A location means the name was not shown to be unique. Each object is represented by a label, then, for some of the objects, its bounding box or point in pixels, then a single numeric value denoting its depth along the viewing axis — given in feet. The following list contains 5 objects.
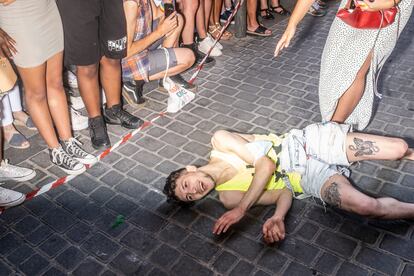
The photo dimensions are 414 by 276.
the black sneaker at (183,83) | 16.43
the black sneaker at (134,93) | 15.78
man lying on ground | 10.11
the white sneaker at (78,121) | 14.58
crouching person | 14.21
